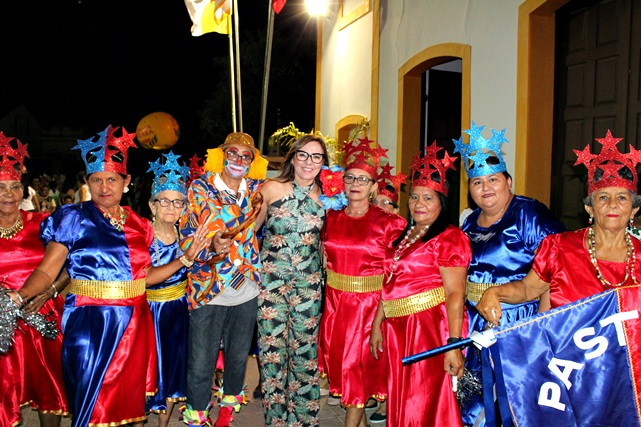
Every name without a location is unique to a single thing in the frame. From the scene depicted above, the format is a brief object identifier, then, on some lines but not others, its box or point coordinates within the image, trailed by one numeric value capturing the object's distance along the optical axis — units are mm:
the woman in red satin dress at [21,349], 3936
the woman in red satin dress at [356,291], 4285
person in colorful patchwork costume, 4055
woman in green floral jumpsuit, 4199
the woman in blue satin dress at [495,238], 3670
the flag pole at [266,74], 9648
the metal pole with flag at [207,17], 9930
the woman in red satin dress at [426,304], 3570
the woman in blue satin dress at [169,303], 4406
